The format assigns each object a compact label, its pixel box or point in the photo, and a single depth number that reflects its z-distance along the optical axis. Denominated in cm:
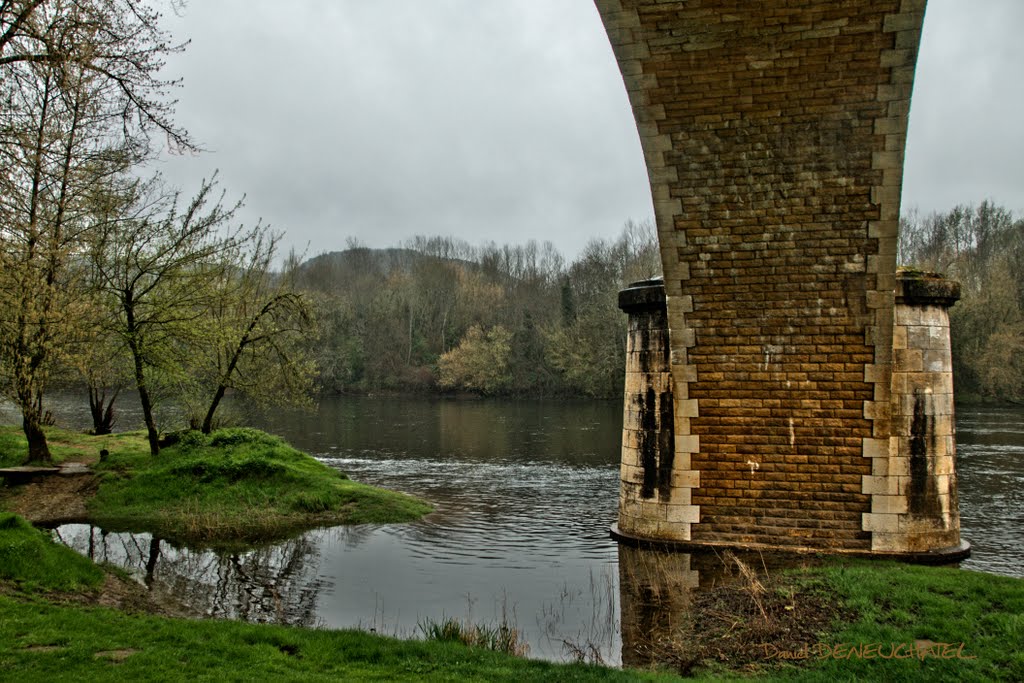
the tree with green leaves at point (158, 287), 1455
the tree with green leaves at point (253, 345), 1647
